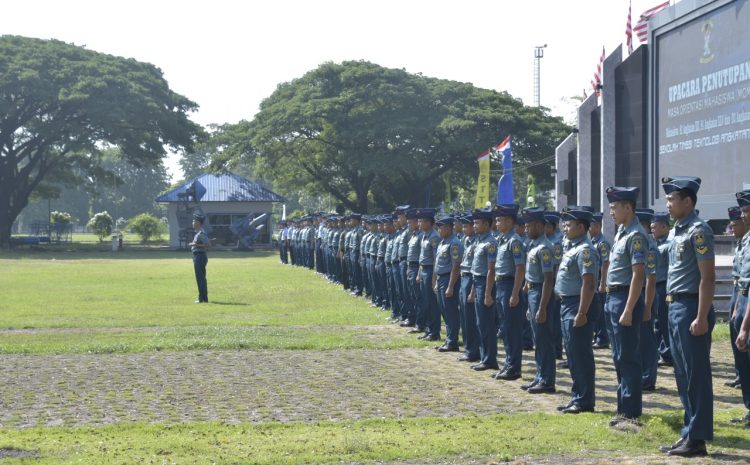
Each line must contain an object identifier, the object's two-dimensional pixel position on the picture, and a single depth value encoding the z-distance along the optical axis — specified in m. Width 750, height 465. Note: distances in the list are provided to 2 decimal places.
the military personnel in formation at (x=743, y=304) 8.30
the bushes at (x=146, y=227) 73.88
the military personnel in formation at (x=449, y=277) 13.59
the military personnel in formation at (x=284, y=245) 41.09
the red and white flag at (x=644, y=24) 26.10
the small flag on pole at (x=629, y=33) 30.72
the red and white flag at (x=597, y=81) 31.05
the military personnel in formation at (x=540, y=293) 10.12
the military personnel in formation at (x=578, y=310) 8.97
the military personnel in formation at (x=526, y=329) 13.09
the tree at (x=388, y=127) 50.03
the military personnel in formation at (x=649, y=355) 10.52
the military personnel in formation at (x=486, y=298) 11.87
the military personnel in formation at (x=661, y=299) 11.91
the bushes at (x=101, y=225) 71.19
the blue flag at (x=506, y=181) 27.23
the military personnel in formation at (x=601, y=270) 12.14
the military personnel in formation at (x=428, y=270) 15.23
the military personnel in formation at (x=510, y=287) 11.22
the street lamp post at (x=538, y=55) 66.31
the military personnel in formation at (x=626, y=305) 8.28
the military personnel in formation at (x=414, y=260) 15.91
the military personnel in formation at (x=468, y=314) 12.65
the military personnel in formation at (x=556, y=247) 12.36
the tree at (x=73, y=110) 52.69
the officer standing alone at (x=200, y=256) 21.73
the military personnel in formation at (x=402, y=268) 16.97
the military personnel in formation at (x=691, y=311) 7.23
